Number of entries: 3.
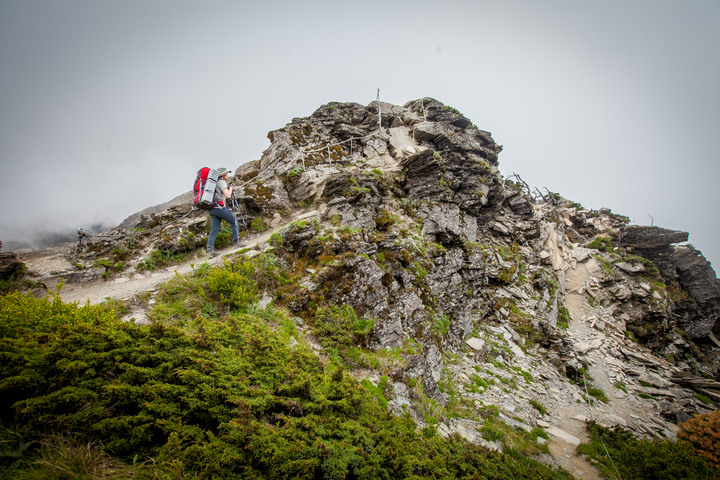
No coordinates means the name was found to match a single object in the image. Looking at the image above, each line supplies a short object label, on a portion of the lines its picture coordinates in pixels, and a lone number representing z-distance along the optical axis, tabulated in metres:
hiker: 9.90
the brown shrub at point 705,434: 7.67
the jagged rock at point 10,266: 6.97
